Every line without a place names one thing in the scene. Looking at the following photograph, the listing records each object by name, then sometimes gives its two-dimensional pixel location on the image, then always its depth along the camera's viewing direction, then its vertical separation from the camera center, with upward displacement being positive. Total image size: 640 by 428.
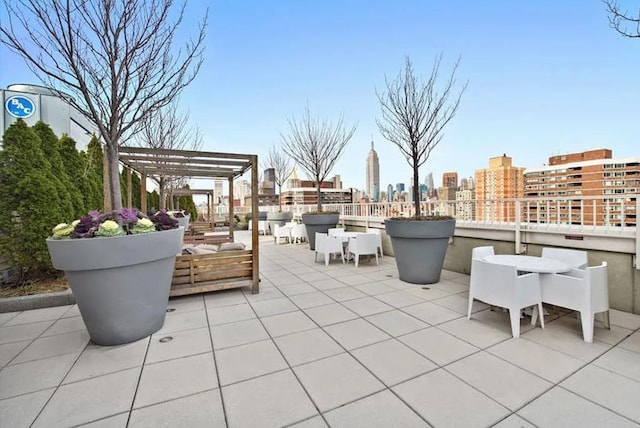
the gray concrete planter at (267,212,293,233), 10.55 -0.34
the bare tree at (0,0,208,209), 2.39 +1.57
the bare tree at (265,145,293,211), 12.39 +2.01
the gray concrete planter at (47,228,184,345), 2.11 -0.56
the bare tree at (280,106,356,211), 7.77 +1.90
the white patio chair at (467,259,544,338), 2.36 -0.77
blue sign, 7.48 +3.04
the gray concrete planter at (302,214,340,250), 6.89 -0.39
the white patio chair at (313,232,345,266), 5.50 -0.78
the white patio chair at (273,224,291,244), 8.55 -0.74
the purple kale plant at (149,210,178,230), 2.79 -0.11
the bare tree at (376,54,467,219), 4.32 +1.52
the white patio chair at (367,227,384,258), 5.56 -0.58
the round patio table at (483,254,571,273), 2.54 -0.62
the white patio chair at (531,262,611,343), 2.27 -0.80
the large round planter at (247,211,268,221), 14.12 -0.37
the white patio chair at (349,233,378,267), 5.26 -0.74
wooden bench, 3.50 -0.84
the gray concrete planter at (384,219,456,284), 3.79 -0.58
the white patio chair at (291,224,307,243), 8.52 -0.72
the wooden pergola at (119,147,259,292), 3.58 +0.80
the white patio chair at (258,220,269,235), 11.48 -0.77
